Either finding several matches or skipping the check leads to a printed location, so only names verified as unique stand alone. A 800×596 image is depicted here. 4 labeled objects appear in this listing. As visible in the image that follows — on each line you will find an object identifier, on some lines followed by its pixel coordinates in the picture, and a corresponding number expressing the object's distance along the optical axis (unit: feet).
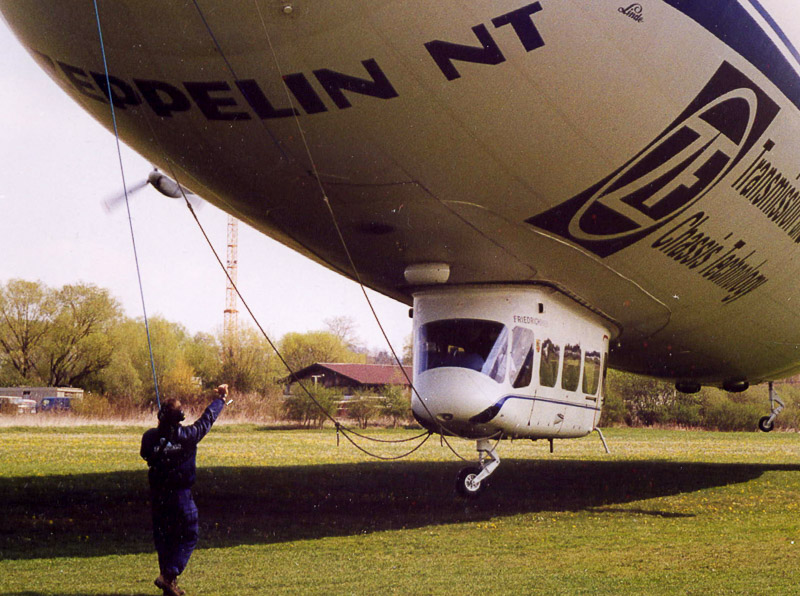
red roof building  232.32
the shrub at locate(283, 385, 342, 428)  176.69
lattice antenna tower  222.07
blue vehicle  177.88
